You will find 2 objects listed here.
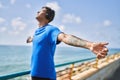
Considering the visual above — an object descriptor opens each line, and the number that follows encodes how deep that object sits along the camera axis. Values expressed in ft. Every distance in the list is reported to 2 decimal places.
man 4.25
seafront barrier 5.32
